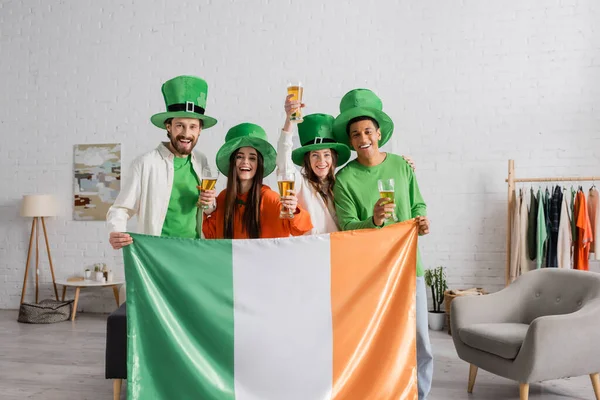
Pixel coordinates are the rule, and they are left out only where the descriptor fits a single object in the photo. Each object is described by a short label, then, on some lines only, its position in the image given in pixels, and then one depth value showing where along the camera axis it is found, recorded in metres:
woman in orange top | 2.83
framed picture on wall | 6.41
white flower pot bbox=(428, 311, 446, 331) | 5.40
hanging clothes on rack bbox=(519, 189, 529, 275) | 5.20
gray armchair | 3.09
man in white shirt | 2.88
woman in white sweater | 2.93
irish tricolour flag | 2.34
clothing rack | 5.26
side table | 5.96
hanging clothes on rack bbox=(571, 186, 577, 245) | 5.06
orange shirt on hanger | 4.97
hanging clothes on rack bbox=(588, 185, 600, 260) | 5.00
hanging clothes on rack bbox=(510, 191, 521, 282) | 5.22
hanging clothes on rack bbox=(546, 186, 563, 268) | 5.08
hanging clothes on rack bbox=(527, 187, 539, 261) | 5.19
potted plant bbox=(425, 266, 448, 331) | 5.42
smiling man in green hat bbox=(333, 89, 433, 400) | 2.84
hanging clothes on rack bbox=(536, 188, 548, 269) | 5.09
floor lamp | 6.25
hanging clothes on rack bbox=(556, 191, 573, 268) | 5.01
